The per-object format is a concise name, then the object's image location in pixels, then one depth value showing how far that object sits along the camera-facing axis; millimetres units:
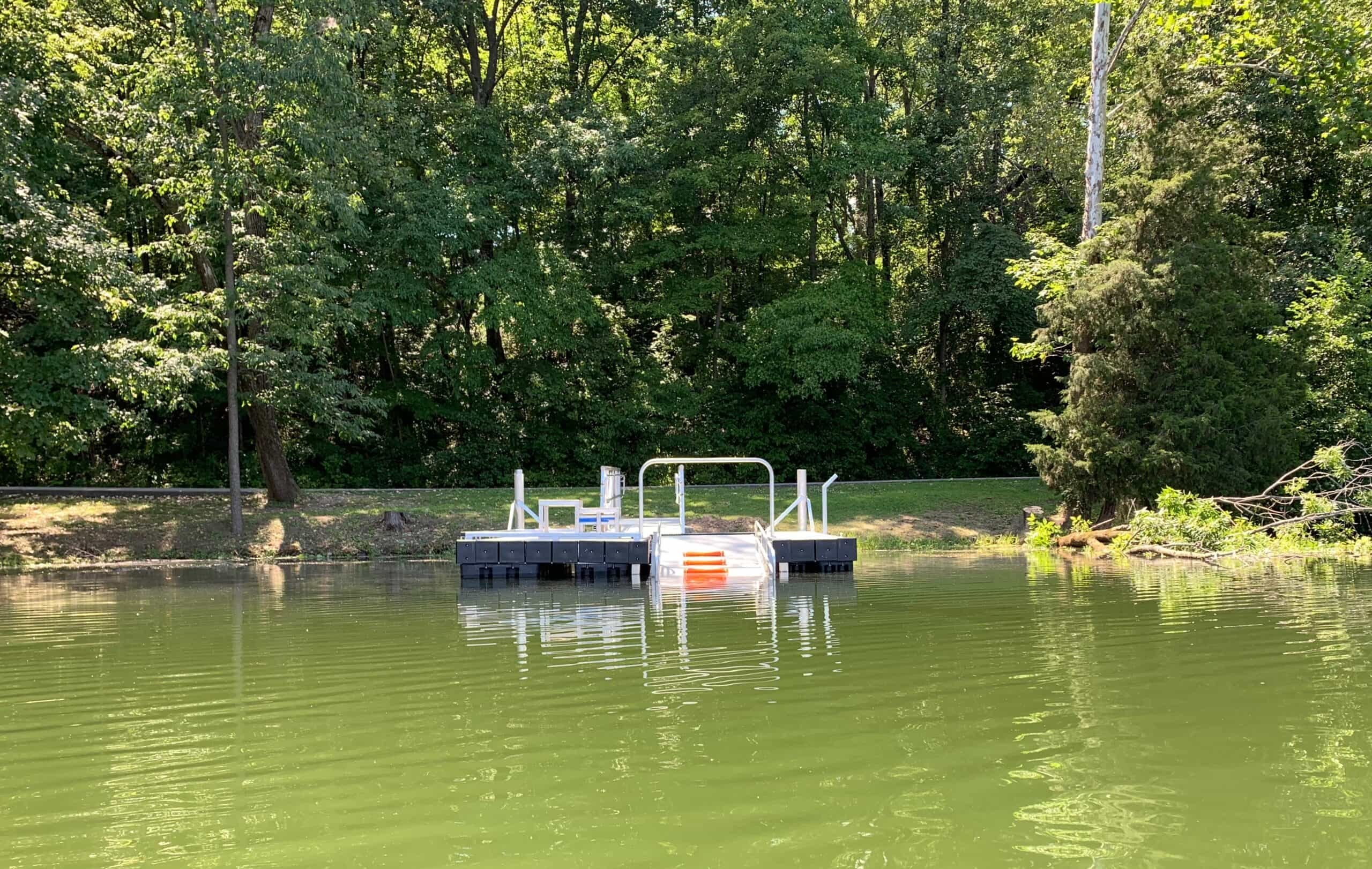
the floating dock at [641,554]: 18719
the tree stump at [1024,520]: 25031
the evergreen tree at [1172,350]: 21953
